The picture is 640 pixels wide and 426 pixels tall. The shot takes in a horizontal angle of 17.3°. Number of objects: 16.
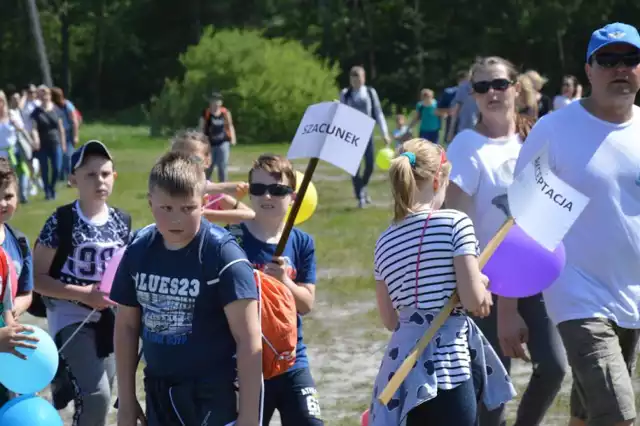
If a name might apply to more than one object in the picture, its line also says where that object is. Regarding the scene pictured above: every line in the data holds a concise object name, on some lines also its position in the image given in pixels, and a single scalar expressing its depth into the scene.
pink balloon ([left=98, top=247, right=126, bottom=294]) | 9.94
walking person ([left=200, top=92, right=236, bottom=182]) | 35.25
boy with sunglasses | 9.19
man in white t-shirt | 8.53
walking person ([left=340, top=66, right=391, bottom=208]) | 29.98
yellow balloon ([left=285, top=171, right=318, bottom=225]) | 12.06
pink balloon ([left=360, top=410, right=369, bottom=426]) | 9.03
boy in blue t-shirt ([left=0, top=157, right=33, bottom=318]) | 9.19
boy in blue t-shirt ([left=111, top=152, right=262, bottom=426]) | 7.36
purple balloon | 8.55
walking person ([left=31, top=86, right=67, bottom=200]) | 36.29
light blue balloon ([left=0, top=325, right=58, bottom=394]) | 8.79
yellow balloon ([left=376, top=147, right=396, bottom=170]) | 33.70
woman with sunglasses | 9.99
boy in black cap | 9.97
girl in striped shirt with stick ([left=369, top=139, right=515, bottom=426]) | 7.89
